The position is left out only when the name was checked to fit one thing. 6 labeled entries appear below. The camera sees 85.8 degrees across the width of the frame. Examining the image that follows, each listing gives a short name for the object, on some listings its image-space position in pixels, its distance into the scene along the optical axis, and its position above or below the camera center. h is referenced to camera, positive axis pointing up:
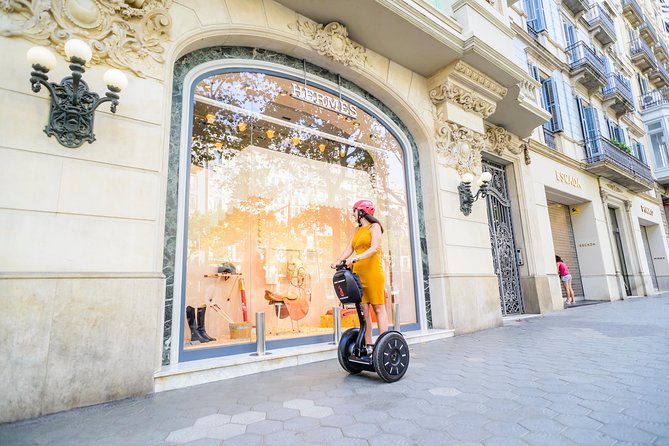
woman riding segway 3.39 -0.15
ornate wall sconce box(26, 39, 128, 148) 3.19 +1.98
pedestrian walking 11.75 +0.30
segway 3.34 -0.52
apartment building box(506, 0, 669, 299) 12.41 +4.74
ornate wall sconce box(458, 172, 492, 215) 7.31 +1.96
